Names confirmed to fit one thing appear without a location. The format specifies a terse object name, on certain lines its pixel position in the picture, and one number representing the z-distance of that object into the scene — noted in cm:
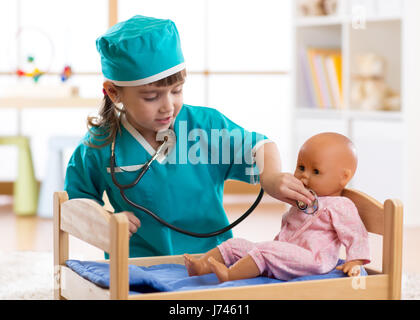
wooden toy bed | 99
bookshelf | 300
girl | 130
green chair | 341
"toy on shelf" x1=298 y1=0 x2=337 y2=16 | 338
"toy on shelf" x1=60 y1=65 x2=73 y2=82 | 342
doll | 120
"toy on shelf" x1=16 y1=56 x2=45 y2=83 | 340
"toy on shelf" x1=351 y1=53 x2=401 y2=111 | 318
